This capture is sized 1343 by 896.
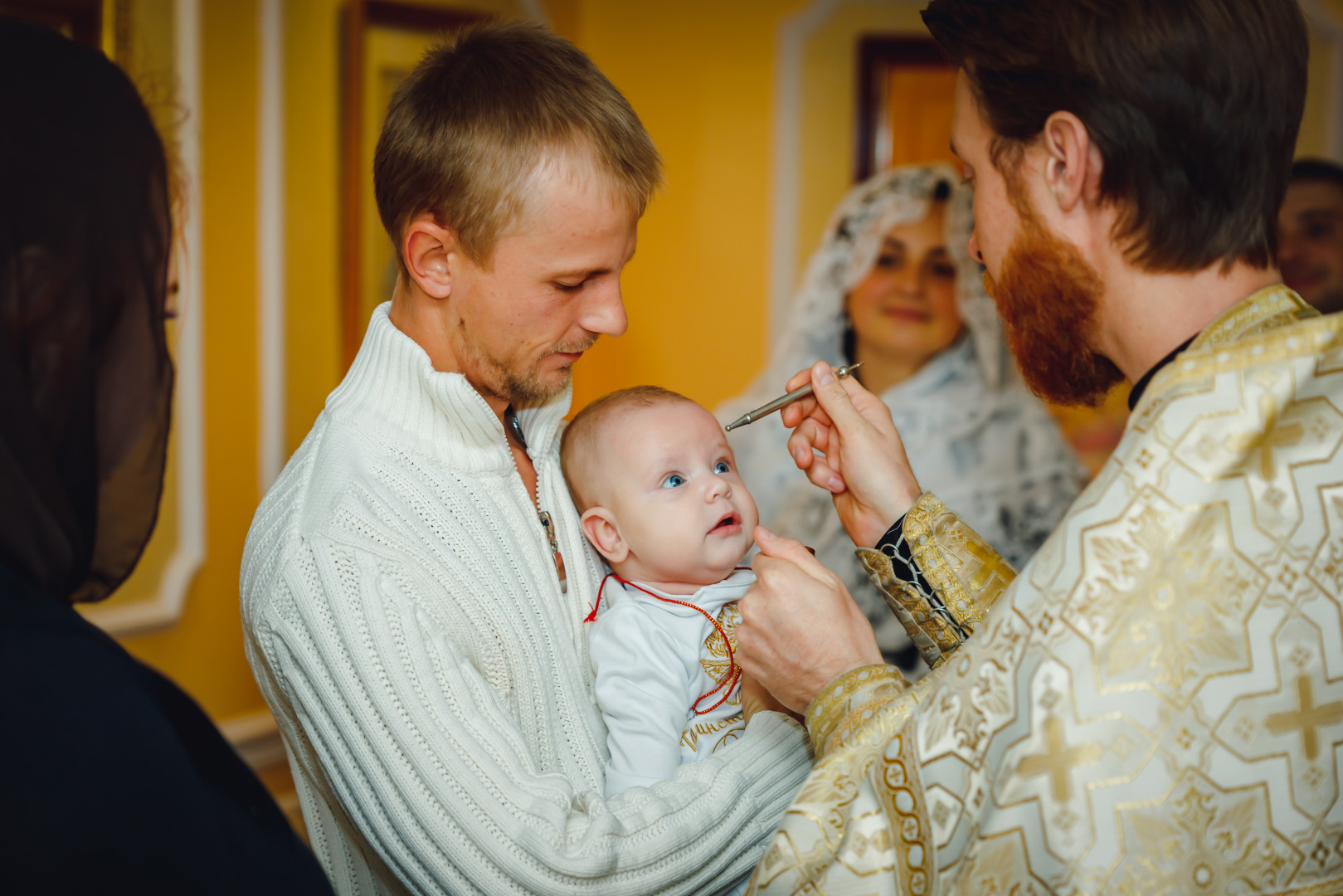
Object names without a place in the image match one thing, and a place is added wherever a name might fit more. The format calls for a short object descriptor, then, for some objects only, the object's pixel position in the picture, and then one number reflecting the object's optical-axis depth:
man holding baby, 1.26
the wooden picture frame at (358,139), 3.76
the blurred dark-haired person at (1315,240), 3.50
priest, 1.08
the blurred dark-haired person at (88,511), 0.87
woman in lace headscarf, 3.72
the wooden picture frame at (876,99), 4.43
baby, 1.56
